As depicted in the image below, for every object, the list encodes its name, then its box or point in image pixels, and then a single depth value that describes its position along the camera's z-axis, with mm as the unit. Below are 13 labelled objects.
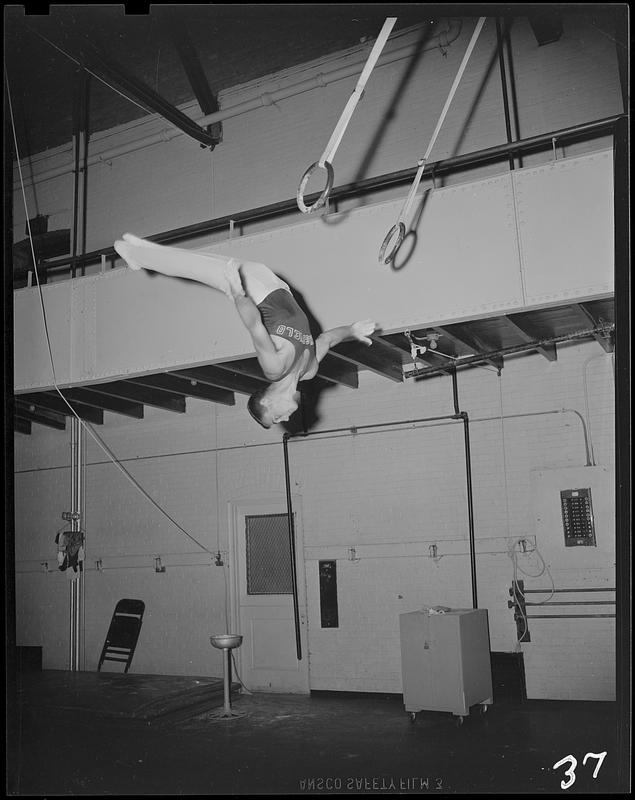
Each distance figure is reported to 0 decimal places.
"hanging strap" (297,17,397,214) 4120
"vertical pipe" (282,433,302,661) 7898
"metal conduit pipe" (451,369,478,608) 7153
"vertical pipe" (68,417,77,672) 9258
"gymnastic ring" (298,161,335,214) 4078
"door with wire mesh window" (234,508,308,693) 8008
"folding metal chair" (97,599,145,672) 8844
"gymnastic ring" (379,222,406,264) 4523
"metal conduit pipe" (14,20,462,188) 8055
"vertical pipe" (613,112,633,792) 4109
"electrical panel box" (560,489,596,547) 6492
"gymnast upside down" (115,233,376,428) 4629
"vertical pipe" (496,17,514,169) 6866
